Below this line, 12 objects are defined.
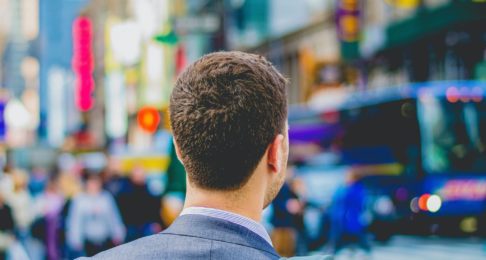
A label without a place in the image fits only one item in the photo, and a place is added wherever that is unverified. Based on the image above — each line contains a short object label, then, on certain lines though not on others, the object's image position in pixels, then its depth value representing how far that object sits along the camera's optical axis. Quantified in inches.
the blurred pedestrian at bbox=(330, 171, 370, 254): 588.7
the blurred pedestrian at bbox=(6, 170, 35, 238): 492.4
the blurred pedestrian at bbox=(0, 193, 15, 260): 432.1
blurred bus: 739.4
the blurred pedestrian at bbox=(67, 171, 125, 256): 428.8
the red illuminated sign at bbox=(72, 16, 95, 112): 2139.5
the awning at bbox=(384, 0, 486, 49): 1058.9
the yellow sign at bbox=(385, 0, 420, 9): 1034.9
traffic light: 696.4
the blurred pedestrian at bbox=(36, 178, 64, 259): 483.5
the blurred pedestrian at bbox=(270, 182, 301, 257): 477.1
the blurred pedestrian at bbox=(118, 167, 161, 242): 456.8
